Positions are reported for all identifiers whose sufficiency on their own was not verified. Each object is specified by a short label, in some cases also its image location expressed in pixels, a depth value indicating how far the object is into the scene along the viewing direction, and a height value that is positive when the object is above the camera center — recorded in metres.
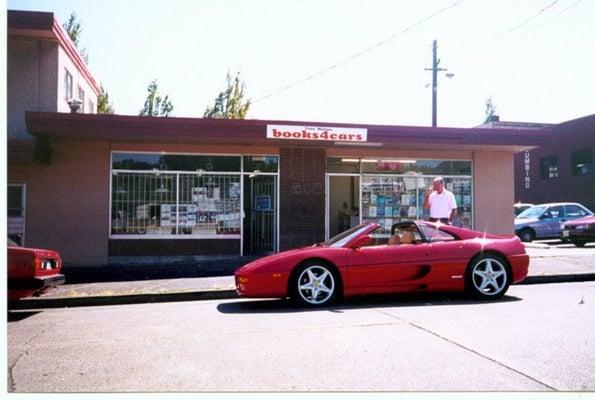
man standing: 10.27 +0.07
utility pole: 23.50 +6.06
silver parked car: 19.41 -0.45
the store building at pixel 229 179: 12.49 +0.72
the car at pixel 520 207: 25.04 +0.07
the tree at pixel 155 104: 31.86 +6.05
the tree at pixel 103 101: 28.25 +5.51
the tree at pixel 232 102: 28.80 +5.61
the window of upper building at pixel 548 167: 32.66 +2.51
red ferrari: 7.41 -0.79
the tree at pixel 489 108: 53.95 +9.90
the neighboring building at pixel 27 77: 12.18 +3.08
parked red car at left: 7.13 -0.86
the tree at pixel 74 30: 24.44 +7.96
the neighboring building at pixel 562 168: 29.53 +2.39
